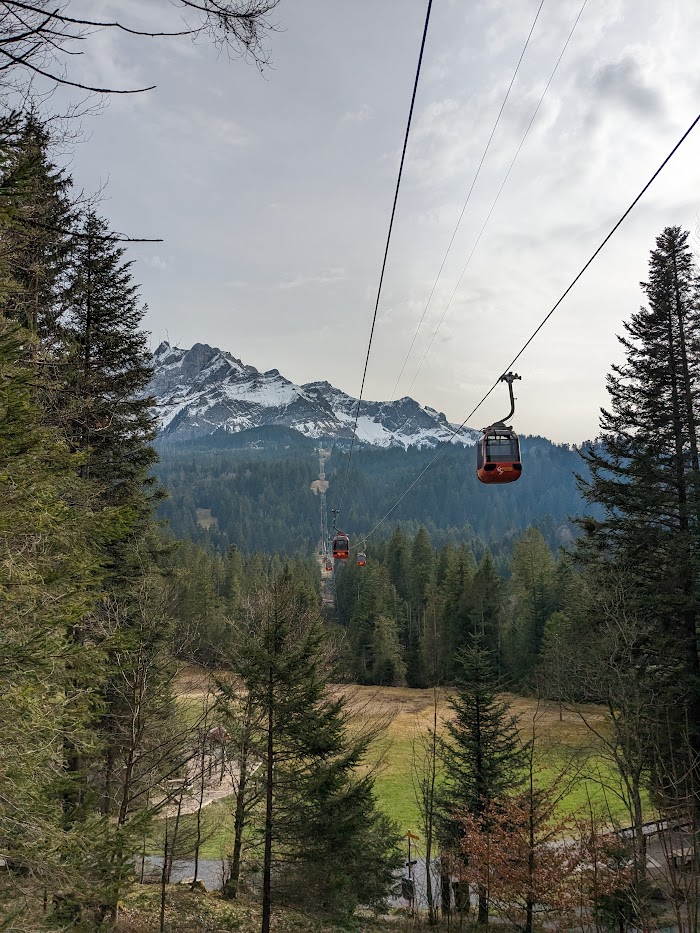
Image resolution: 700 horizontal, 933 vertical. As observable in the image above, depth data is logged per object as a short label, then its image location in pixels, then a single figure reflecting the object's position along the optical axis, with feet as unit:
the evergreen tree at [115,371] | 41.09
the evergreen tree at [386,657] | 177.27
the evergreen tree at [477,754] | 54.65
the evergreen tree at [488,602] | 177.58
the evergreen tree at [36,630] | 19.74
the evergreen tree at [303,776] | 41.57
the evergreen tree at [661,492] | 48.73
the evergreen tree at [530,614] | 171.32
